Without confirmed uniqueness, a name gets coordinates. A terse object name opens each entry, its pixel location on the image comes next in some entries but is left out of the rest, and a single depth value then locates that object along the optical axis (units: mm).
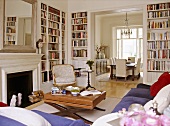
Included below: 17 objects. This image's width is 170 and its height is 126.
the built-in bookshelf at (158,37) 5438
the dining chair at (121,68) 7366
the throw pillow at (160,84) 2600
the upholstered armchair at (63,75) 4848
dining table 7704
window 10797
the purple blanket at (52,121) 1105
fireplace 3740
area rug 3314
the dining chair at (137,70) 7965
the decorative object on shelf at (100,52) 9967
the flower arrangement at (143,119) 932
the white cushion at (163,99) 1820
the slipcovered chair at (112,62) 8234
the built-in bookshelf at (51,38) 5344
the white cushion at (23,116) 1192
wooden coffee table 2967
